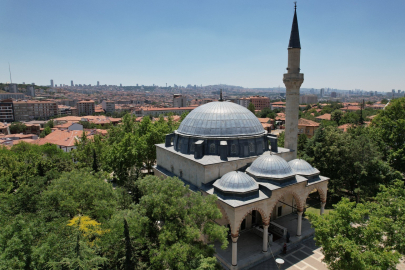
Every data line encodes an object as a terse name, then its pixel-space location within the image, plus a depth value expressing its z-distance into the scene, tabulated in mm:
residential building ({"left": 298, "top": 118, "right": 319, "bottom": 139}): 57347
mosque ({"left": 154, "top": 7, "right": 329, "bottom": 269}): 19156
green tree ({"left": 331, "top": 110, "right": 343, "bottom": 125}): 78562
